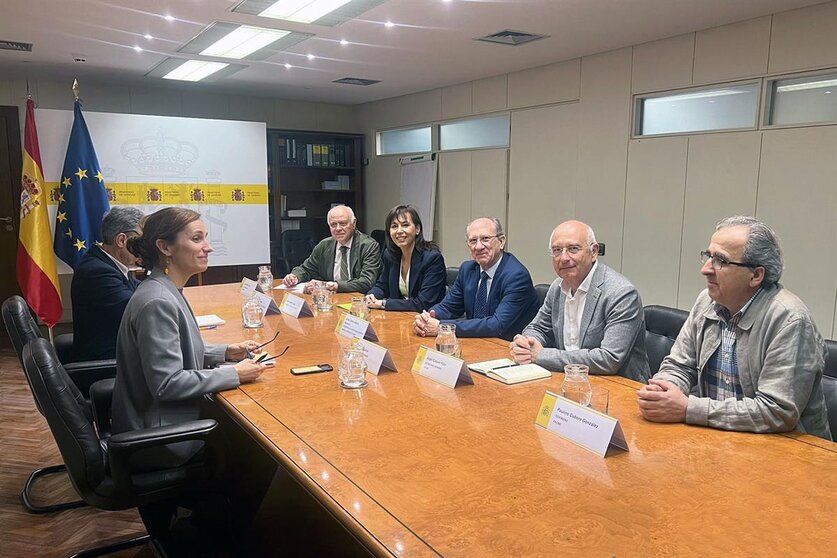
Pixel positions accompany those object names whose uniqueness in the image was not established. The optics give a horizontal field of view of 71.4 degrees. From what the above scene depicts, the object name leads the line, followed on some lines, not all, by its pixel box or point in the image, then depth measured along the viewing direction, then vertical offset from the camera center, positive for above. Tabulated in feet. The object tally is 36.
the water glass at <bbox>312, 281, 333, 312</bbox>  10.43 -1.76
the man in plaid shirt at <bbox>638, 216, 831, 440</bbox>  4.86 -1.30
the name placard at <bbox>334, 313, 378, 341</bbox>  8.05 -1.79
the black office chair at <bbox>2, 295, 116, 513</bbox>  7.09 -2.35
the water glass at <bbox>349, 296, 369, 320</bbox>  9.05 -1.67
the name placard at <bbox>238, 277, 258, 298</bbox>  12.03 -1.86
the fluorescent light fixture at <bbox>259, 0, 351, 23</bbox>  11.09 +3.72
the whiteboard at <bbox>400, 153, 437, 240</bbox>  21.54 +0.62
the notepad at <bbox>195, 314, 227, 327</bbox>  9.31 -1.97
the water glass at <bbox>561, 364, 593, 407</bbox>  5.20 -1.62
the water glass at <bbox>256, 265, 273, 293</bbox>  12.45 -1.70
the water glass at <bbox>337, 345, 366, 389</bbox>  6.16 -1.77
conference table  3.37 -1.92
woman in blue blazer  11.04 -1.21
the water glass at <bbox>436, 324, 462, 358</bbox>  6.92 -1.64
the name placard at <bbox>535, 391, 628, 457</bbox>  4.47 -1.77
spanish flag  16.38 -1.41
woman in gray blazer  5.86 -1.53
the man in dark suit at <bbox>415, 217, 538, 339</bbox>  8.53 -1.43
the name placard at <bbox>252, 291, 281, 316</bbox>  10.13 -1.82
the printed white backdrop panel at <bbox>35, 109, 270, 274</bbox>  18.39 +1.03
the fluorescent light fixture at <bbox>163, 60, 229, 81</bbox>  16.78 +3.84
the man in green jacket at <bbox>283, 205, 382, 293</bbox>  12.94 -1.33
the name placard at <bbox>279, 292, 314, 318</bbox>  9.90 -1.84
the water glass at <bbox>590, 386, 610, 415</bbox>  5.14 -1.72
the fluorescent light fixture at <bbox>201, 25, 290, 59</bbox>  13.25 +3.80
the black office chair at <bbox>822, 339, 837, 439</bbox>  5.59 -1.73
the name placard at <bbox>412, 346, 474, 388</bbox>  6.15 -1.80
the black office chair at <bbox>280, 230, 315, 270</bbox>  23.41 -1.90
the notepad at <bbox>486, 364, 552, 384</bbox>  6.28 -1.87
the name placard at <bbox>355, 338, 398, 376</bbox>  6.57 -1.78
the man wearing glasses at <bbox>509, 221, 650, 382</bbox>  6.79 -1.41
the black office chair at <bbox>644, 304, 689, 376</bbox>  7.96 -1.73
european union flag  17.34 -0.14
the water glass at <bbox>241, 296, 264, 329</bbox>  9.11 -1.79
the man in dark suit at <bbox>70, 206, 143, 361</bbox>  8.75 -1.59
